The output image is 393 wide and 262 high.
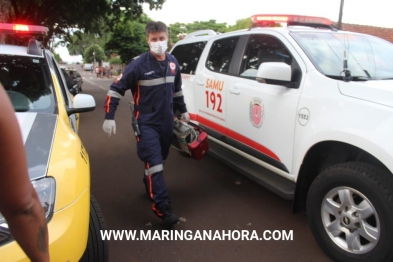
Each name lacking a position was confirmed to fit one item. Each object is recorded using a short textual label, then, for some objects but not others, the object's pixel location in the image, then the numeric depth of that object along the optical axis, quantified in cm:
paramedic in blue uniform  324
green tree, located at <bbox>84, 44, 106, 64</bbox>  7356
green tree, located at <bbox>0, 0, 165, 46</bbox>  1380
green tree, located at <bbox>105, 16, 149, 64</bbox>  3472
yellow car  177
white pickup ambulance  232
